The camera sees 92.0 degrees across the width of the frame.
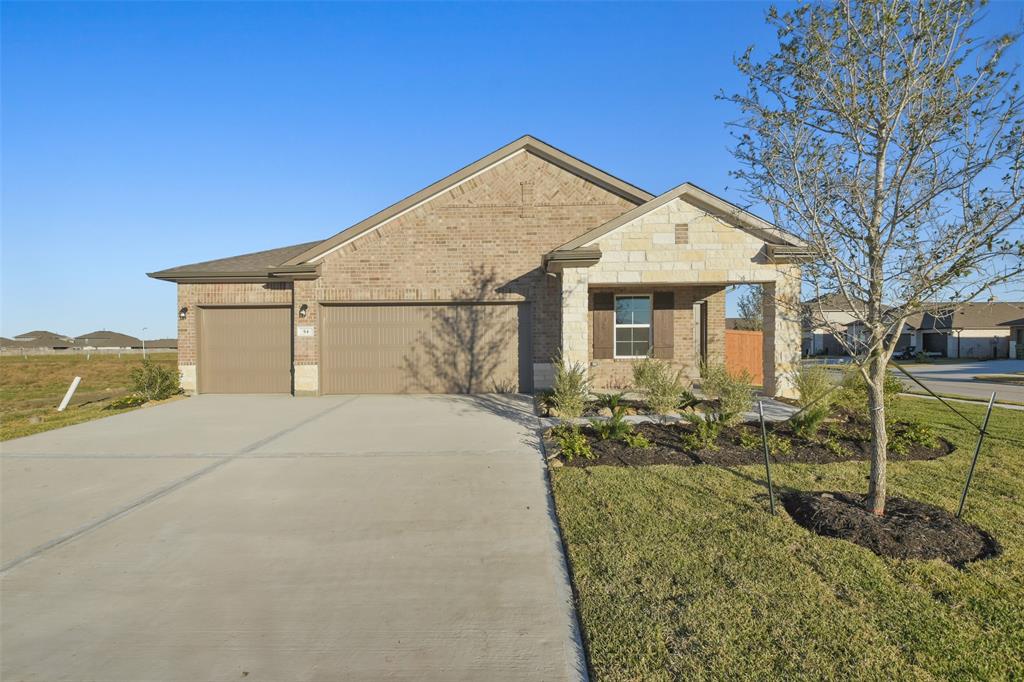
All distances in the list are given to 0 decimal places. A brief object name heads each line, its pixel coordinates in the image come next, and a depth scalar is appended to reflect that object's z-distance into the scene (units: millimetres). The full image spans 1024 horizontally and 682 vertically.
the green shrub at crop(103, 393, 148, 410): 11920
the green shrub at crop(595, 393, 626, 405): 8911
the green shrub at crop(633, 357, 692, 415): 8633
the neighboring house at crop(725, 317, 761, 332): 30092
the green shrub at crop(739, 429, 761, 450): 6814
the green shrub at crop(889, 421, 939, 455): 6840
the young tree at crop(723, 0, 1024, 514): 4129
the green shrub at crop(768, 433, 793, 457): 6674
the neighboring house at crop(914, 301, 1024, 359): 39438
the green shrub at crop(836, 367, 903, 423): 8359
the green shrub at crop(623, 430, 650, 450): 6875
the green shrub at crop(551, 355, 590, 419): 8859
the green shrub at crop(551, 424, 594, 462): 6551
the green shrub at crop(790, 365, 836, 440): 7230
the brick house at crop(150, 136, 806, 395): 12859
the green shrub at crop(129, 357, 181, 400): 12320
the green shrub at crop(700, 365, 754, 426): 7496
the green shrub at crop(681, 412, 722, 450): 6840
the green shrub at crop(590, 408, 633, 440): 7301
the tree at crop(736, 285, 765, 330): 29845
